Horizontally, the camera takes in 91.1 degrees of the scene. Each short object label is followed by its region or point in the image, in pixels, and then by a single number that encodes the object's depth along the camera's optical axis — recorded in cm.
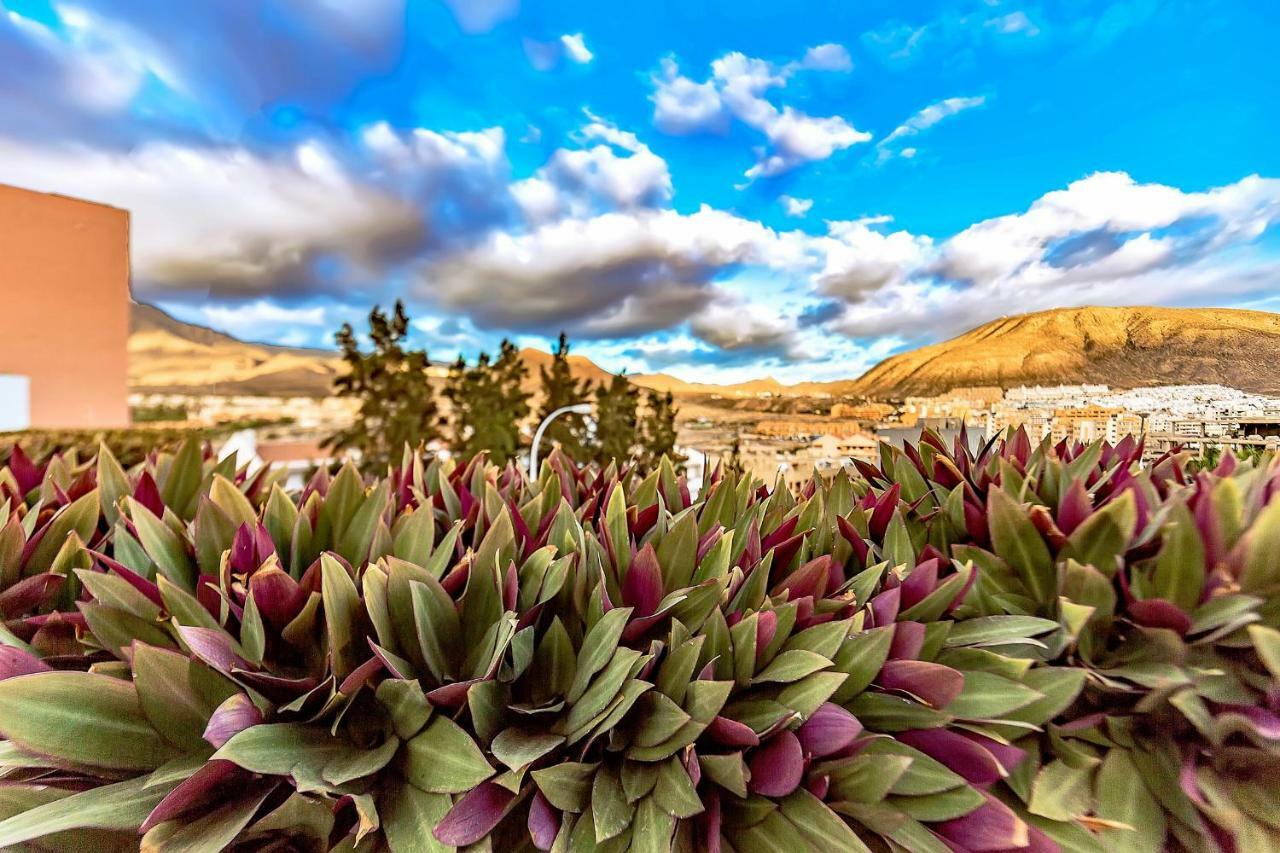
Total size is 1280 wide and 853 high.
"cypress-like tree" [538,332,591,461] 716
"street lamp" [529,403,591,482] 419
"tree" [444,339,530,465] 722
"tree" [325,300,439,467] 719
